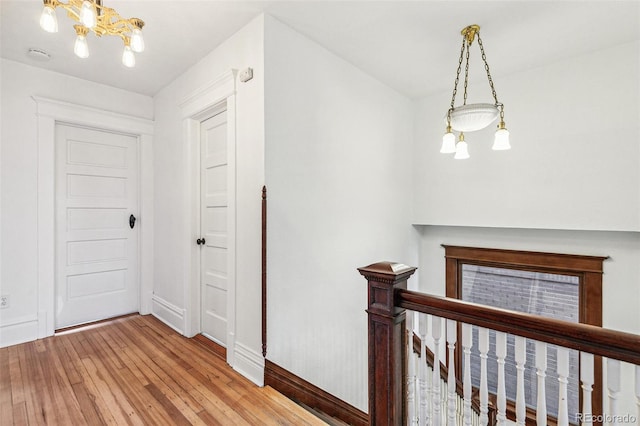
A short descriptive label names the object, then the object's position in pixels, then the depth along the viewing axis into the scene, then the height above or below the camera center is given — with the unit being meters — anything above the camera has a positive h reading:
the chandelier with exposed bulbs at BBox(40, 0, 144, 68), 1.55 +1.05
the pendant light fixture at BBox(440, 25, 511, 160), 2.28 +0.71
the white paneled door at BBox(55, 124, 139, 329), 3.14 -0.12
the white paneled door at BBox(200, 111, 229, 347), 2.78 -0.10
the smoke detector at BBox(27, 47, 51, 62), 2.64 +1.39
